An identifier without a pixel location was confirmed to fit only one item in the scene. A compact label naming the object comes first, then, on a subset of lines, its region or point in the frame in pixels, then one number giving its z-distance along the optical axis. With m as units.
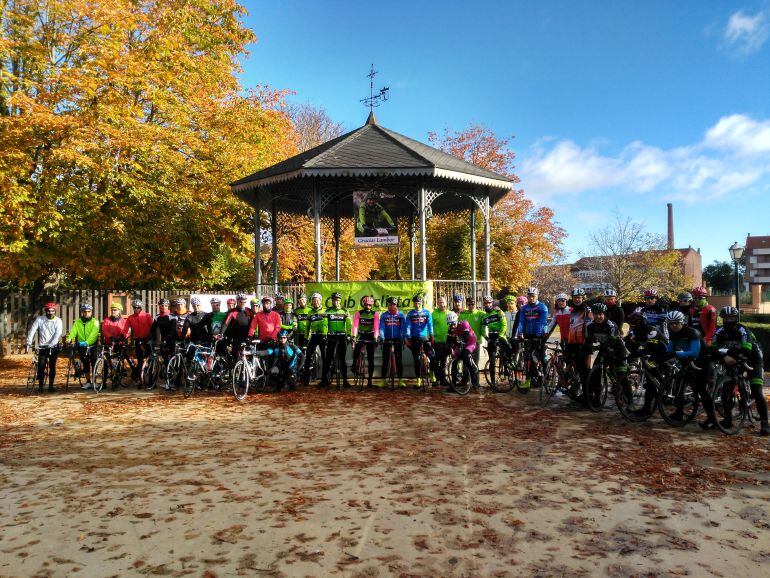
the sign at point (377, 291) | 12.50
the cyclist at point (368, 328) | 11.39
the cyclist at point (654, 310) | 10.17
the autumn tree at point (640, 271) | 35.16
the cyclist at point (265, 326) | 11.21
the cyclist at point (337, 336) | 11.37
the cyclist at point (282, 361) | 11.23
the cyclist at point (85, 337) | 11.85
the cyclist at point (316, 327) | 11.39
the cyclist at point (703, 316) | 9.68
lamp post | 24.41
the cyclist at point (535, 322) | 10.67
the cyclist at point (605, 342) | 8.30
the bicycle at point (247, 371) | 10.45
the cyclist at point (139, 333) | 12.09
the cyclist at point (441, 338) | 11.33
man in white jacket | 11.55
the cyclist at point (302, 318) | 11.55
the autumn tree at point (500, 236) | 29.28
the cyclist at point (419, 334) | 11.24
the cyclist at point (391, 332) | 11.38
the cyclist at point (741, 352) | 7.25
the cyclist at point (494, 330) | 11.10
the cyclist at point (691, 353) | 7.41
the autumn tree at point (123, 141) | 12.45
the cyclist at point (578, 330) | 9.29
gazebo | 13.70
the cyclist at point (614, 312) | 9.40
